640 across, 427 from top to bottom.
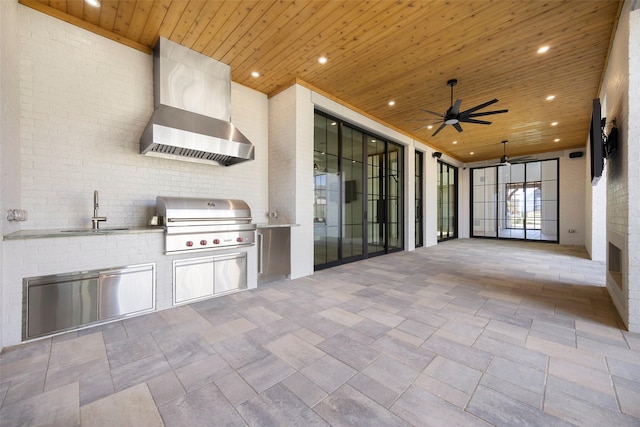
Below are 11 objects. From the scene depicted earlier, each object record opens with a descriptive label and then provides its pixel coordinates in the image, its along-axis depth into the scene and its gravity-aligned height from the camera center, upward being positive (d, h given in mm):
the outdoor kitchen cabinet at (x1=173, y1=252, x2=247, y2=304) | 3111 -856
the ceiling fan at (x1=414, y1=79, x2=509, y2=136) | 4301 +1660
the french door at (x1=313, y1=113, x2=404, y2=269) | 5039 +381
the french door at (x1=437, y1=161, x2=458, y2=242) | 9695 +354
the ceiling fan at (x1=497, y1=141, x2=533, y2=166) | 8867 +1887
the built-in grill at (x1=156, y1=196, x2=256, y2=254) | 3055 -156
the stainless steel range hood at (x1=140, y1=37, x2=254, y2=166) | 3150 +1402
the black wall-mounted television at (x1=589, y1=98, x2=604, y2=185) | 2674 +748
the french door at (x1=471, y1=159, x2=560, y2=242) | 9344 +351
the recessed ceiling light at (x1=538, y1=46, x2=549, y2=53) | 3423 +2190
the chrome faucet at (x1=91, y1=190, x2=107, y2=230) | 2820 -58
